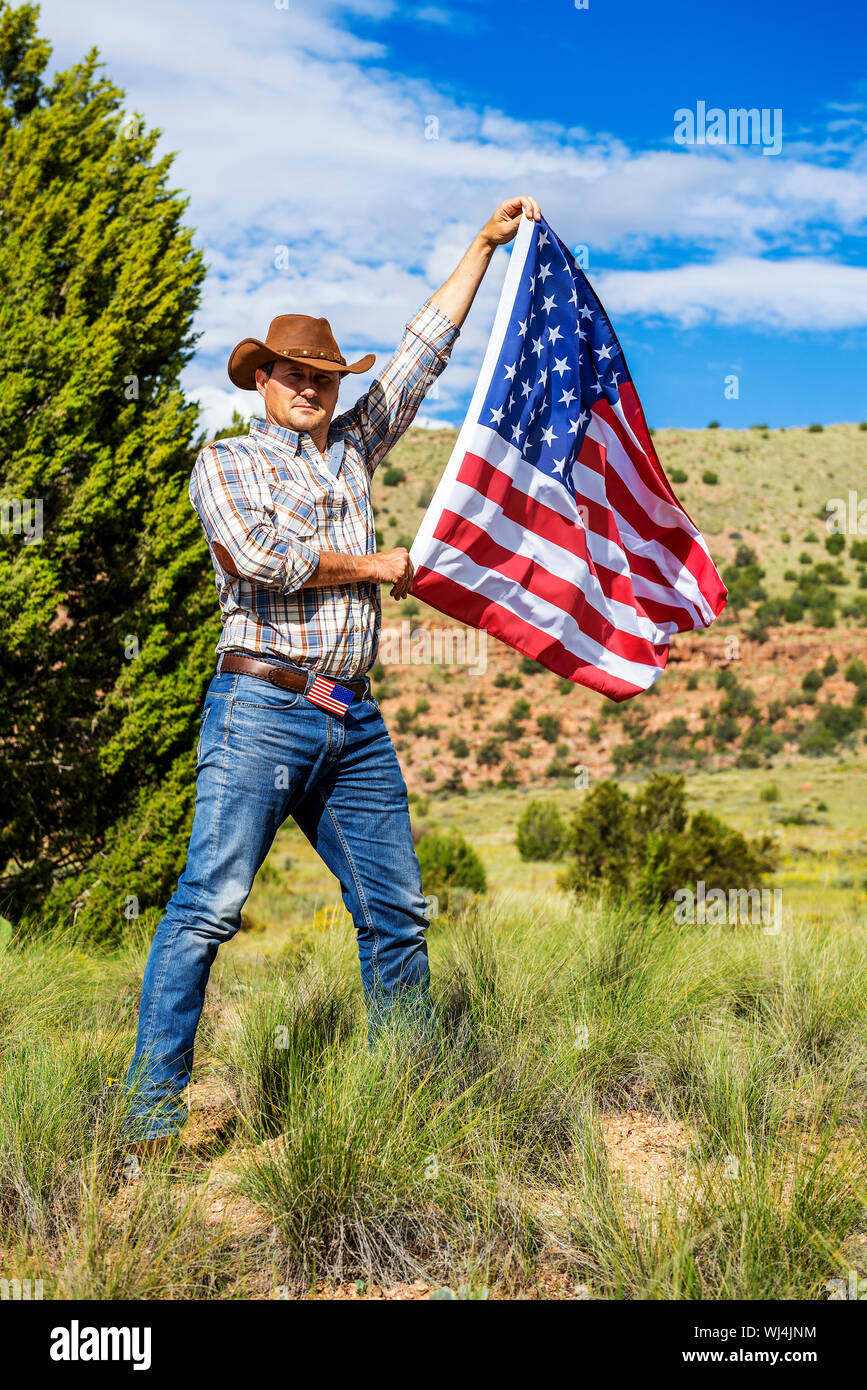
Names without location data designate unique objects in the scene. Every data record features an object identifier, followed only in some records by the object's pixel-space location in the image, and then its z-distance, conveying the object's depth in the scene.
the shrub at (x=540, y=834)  20.28
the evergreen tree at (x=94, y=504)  6.75
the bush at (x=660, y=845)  12.50
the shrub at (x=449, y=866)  14.05
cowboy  3.12
